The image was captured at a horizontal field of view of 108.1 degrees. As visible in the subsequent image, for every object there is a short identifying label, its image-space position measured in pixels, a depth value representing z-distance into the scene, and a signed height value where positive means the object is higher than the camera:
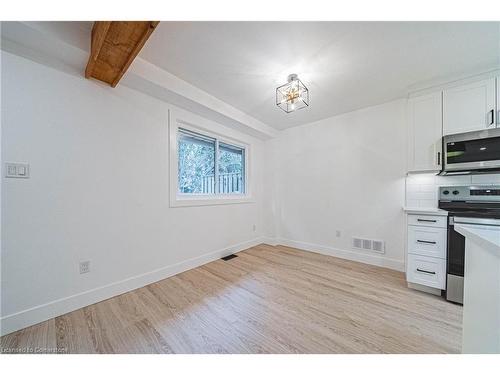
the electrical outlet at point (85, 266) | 1.68 -0.77
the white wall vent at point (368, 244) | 2.67 -0.92
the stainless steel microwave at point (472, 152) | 1.82 +0.35
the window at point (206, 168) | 2.57 +0.27
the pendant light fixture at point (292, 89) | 2.00 +1.13
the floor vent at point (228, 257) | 2.90 -1.20
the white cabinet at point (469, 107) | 1.89 +0.85
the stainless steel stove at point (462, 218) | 1.72 -0.31
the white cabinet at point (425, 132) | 2.15 +0.64
